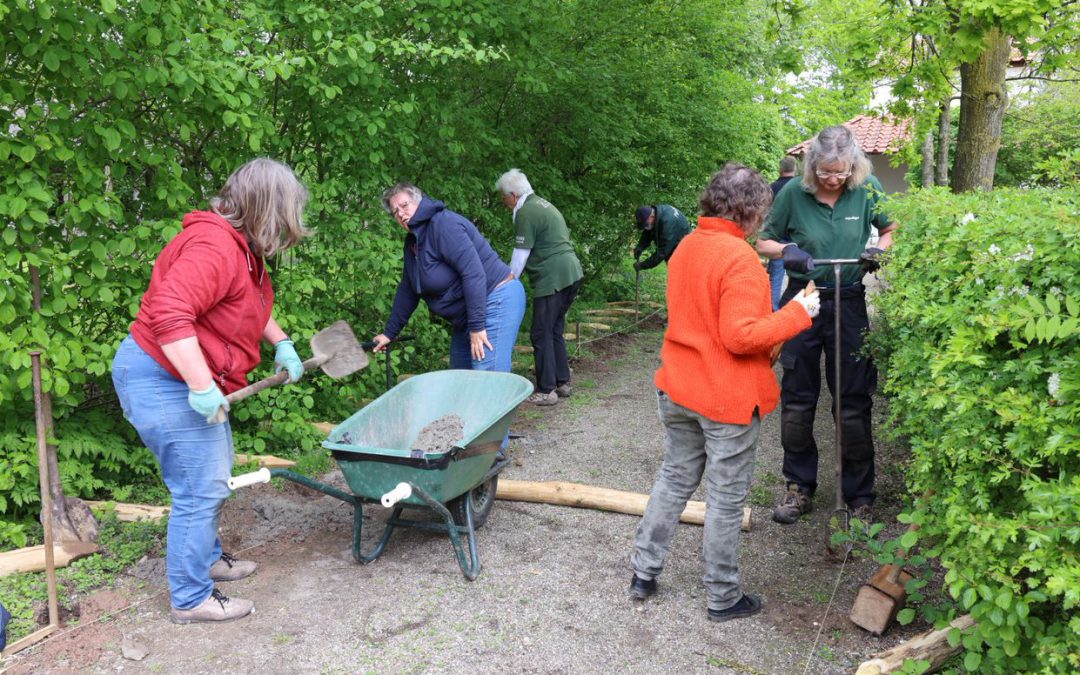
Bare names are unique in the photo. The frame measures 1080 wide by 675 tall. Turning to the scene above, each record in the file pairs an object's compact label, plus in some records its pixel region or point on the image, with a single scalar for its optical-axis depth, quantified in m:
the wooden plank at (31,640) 3.14
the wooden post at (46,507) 3.29
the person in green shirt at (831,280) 3.88
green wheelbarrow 3.43
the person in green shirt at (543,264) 6.75
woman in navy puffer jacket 4.66
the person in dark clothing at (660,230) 8.04
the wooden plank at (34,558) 3.71
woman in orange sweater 3.05
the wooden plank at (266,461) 5.11
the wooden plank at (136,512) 4.31
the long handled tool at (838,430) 3.65
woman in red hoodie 3.00
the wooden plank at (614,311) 10.68
